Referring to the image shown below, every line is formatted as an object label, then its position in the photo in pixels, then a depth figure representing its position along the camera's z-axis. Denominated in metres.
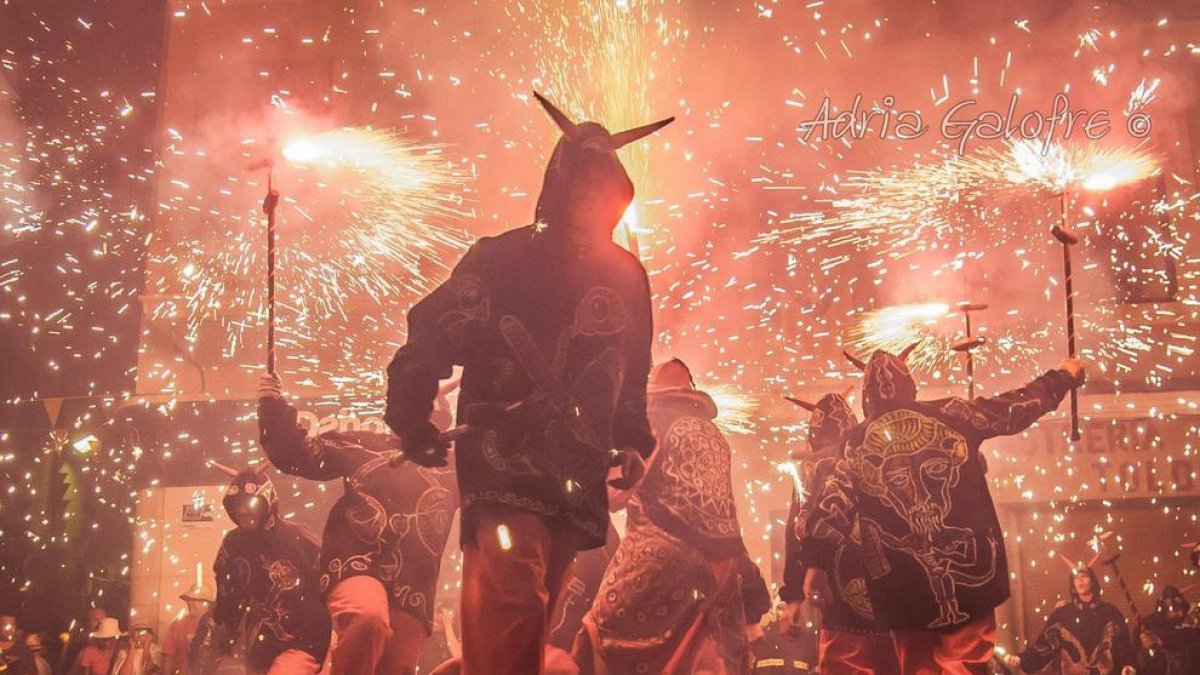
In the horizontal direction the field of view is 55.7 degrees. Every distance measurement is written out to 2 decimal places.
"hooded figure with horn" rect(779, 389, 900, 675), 5.45
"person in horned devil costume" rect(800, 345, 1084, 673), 4.91
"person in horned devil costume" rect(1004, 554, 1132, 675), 8.96
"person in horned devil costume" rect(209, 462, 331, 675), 5.45
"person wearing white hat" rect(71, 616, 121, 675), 10.23
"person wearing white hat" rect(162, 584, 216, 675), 9.88
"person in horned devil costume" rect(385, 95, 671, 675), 2.97
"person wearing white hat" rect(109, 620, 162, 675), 10.02
